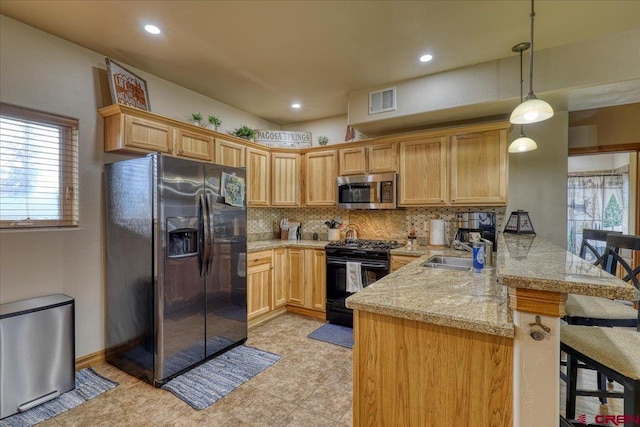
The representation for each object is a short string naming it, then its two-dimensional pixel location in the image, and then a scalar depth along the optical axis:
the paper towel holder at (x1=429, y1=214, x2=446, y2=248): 3.58
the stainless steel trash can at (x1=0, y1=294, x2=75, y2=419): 2.03
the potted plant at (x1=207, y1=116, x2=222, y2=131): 3.41
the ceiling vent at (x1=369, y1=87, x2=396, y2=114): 3.32
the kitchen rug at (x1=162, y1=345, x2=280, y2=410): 2.24
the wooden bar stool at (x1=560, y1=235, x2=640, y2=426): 1.15
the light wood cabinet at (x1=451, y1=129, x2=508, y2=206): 3.11
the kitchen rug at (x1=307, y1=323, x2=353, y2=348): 3.14
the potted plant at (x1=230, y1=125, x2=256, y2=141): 3.95
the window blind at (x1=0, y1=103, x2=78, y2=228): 2.28
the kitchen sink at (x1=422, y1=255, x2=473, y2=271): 2.60
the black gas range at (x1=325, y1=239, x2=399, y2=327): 3.39
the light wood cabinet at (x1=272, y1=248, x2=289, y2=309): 3.79
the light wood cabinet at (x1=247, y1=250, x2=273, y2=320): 3.38
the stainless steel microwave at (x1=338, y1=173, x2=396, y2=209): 3.67
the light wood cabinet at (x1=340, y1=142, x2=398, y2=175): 3.70
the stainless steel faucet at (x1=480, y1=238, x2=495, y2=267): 2.26
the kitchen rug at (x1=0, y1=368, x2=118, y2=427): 1.99
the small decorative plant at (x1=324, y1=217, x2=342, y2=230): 4.30
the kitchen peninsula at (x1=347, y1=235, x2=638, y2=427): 1.05
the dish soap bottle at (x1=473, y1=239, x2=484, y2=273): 2.06
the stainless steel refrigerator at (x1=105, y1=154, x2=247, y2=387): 2.35
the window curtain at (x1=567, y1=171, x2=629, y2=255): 5.21
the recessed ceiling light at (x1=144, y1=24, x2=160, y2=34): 2.31
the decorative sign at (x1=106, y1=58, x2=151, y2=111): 2.64
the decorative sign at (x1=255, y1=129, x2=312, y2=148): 4.34
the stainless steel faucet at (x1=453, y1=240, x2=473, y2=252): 3.28
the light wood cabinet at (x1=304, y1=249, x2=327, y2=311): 3.76
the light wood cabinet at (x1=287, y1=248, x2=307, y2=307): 3.89
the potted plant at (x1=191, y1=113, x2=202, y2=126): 3.31
